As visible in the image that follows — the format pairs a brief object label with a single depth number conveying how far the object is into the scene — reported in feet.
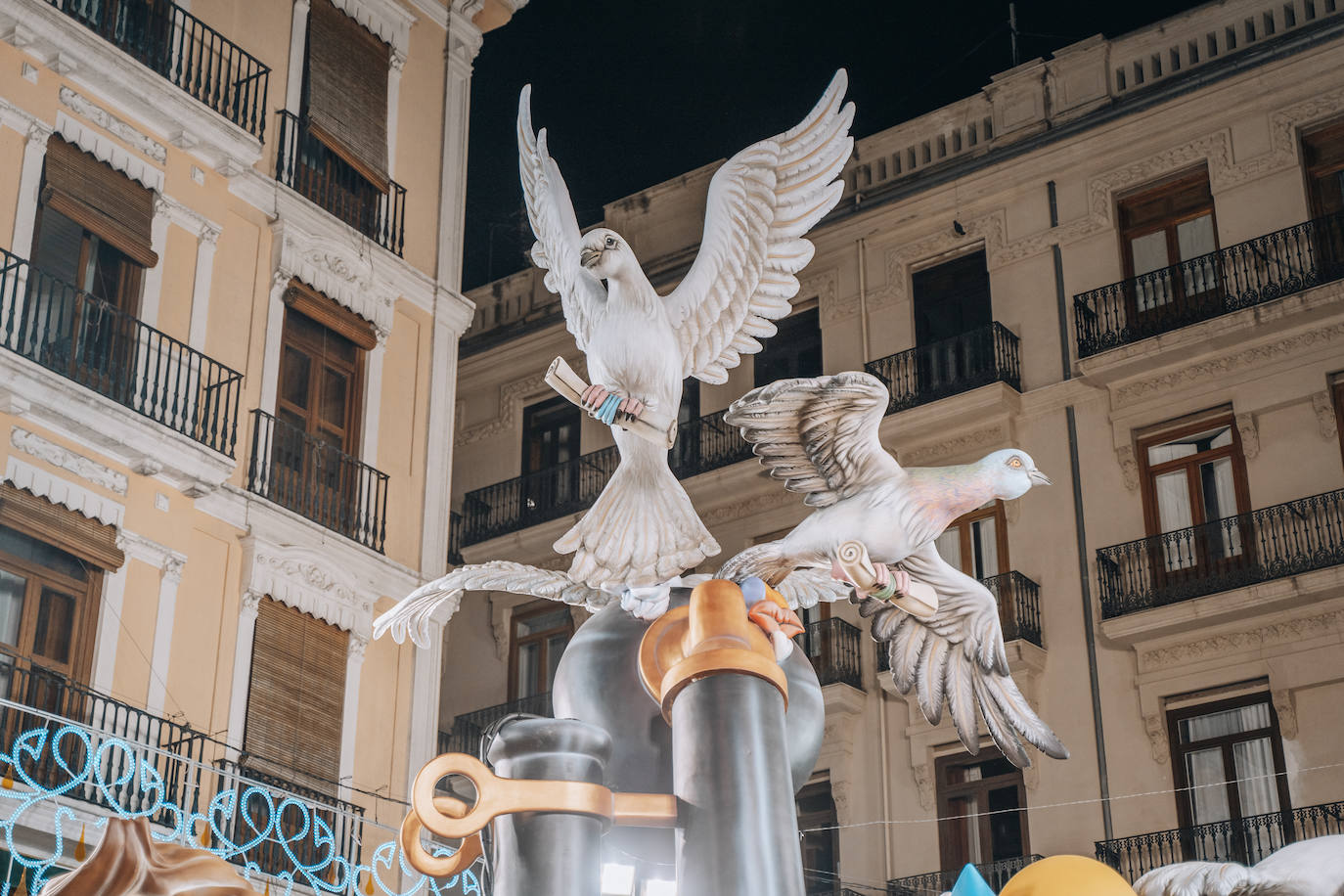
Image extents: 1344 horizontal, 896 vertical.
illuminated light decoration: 37.60
